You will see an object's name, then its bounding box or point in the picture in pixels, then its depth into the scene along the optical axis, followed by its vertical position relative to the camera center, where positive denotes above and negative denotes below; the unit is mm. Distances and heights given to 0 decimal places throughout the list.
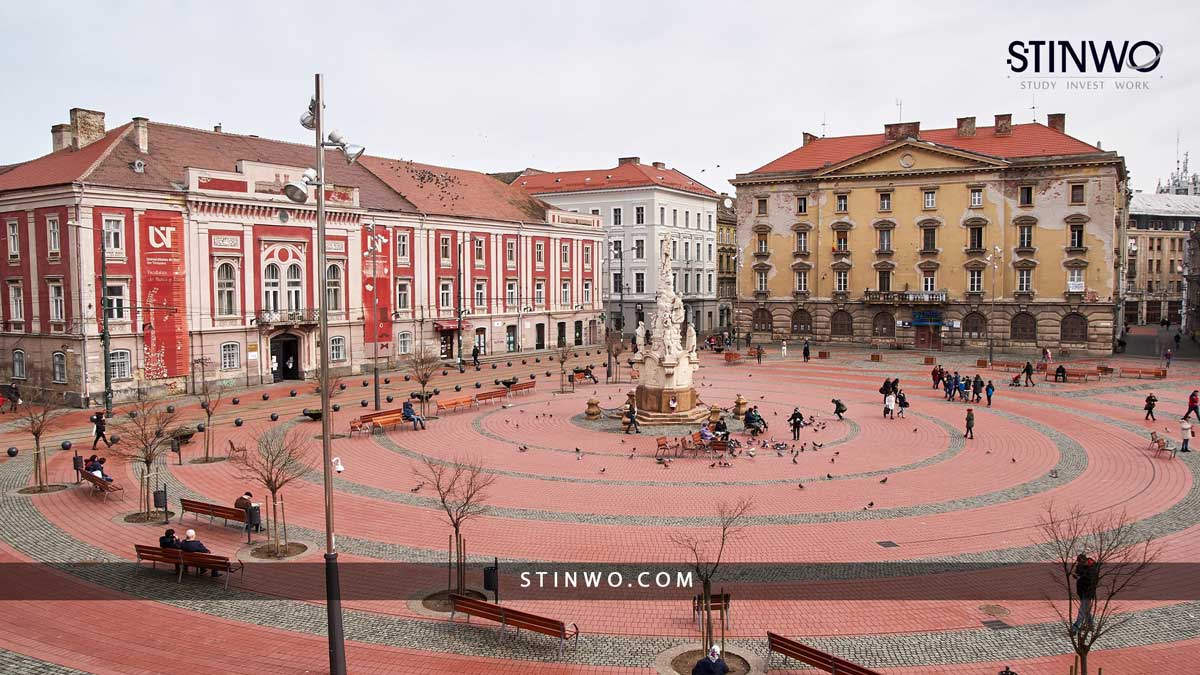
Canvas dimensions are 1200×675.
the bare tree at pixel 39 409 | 23406 -3677
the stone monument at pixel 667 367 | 32906 -2236
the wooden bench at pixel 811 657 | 11438 -4938
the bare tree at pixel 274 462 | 18123 -4398
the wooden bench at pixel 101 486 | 21673 -4416
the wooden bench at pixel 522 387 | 40612 -3611
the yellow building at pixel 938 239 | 60500 +5415
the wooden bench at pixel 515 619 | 13195 -4953
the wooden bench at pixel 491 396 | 37219 -3747
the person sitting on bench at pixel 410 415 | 31672 -3845
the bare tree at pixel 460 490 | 15036 -4655
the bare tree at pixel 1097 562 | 11319 -5053
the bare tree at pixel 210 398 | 26641 -3699
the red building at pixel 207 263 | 38281 +2794
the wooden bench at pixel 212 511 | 19016 -4530
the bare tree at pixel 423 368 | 35656 -2645
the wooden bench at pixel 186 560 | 16016 -4705
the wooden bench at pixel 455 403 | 35031 -3839
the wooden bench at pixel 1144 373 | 46406 -3801
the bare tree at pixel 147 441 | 20984 -3485
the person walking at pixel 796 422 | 29203 -3949
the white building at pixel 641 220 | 77500 +8683
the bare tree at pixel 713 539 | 16984 -5048
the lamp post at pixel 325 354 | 11781 -616
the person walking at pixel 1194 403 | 31875 -3756
